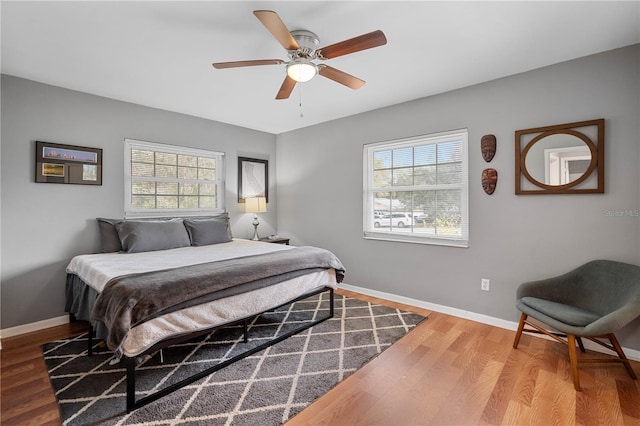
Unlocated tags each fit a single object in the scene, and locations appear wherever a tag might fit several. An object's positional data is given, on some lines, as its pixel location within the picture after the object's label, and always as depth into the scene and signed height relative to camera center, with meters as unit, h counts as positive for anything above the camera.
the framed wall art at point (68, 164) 2.95 +0.46
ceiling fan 1.72 +1.04
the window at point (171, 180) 3.64 +0.39
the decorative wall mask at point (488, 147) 2.93 +0.64
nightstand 4.57 -0.47
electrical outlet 3.00 -0.75
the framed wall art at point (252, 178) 4.68 +0.51
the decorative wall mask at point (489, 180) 2.93 +0.31
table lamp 4.48 +0.05
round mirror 2.49 +0.46
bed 1.80 -0.55
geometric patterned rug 1.74 -1.18
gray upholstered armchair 1.94 -0.70
